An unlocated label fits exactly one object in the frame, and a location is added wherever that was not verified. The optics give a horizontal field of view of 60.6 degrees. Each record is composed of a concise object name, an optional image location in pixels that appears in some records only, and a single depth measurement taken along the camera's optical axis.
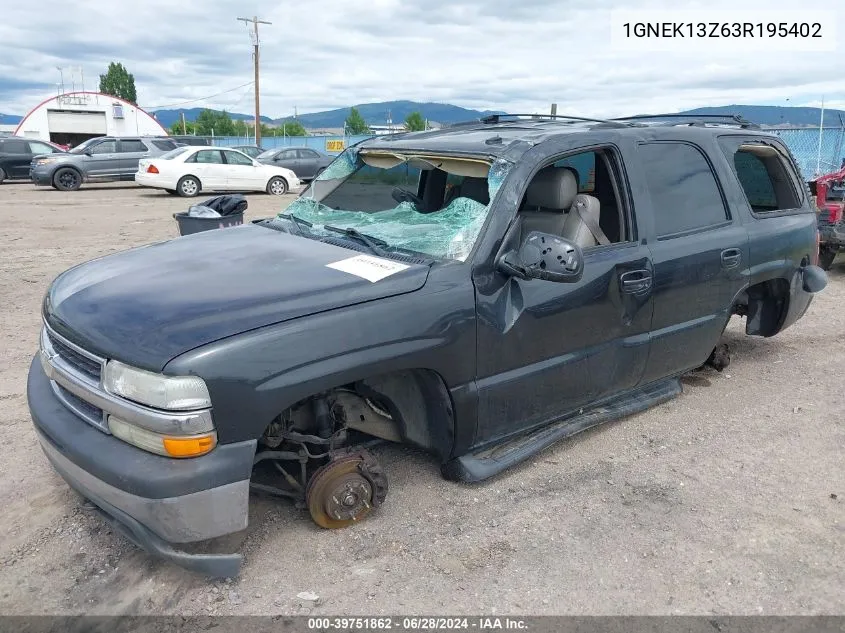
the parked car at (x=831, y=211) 8.05
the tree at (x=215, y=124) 94.95
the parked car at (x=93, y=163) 19.86
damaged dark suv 2.54
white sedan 17.69
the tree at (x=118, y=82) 110.69
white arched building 49.78
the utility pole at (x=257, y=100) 40.88
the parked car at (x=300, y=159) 21.88
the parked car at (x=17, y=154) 21.77
